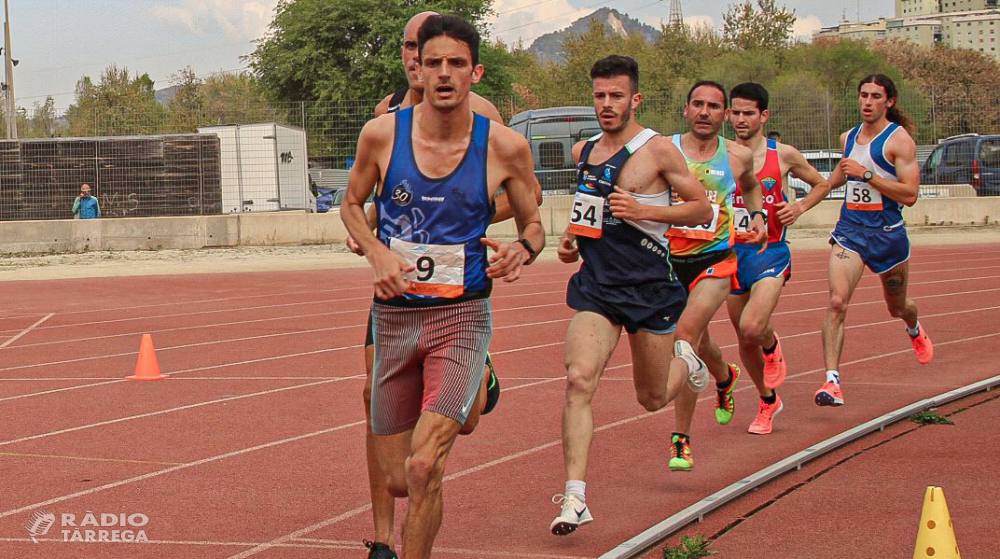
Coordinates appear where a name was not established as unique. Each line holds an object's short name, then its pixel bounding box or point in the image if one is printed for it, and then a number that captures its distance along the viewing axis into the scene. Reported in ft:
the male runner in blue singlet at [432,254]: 14.53
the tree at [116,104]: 94.38
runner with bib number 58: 29.09
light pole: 126.62
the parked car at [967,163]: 90.27
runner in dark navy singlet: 18.74
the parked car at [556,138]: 86.58
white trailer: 85.97
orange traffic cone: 33.60
